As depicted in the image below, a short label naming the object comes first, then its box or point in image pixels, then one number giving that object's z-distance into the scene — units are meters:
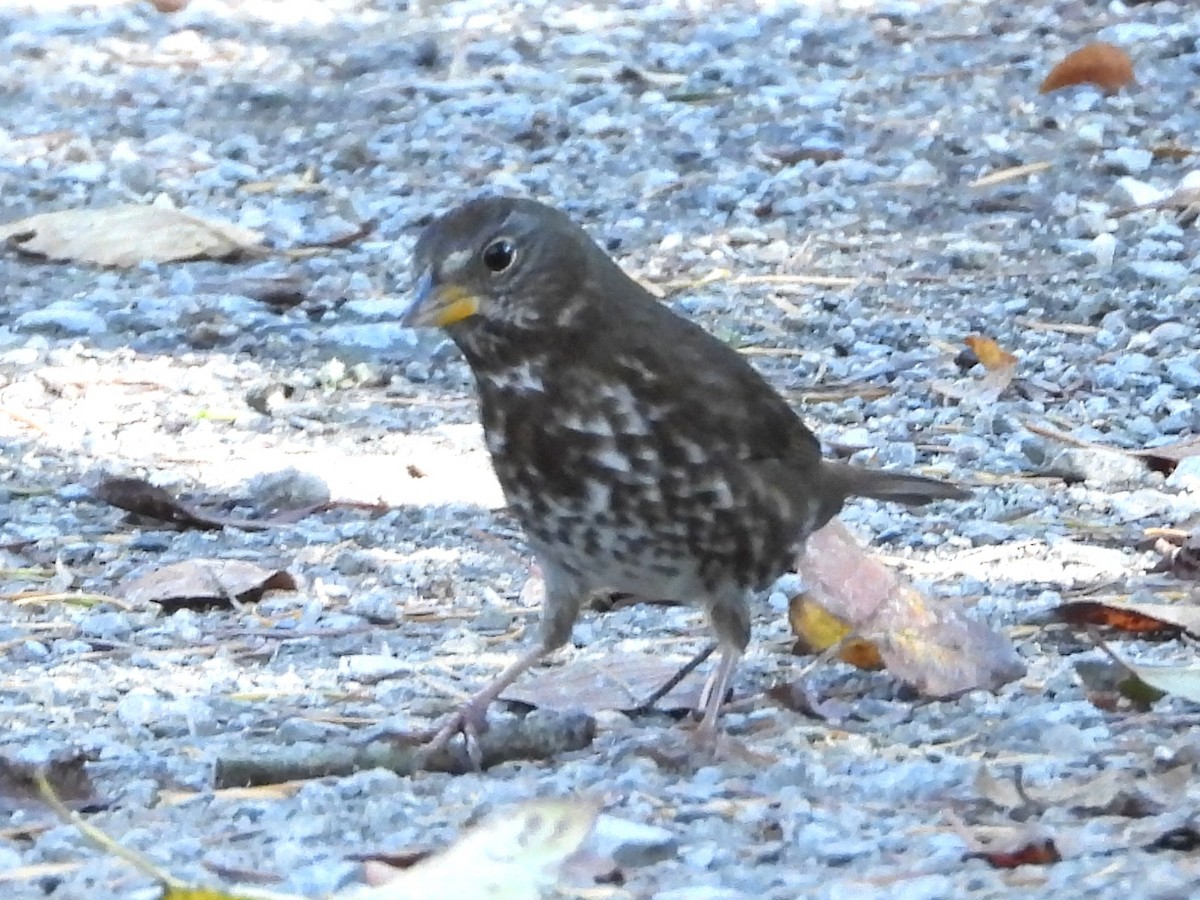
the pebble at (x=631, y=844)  5.50
